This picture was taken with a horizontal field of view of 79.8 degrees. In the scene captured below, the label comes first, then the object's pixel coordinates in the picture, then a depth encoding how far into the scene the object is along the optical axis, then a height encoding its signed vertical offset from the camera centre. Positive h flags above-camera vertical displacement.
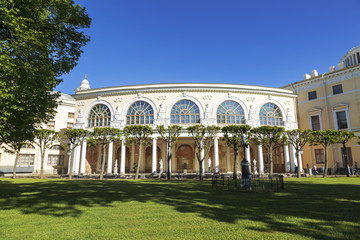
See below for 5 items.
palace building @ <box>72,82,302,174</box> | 31.67 +7.36
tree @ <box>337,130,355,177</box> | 25.08 +2.67
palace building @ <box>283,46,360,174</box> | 30.39 +7.60
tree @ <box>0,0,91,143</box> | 8.41 +4.84
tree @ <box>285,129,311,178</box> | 25.36 +2.90
